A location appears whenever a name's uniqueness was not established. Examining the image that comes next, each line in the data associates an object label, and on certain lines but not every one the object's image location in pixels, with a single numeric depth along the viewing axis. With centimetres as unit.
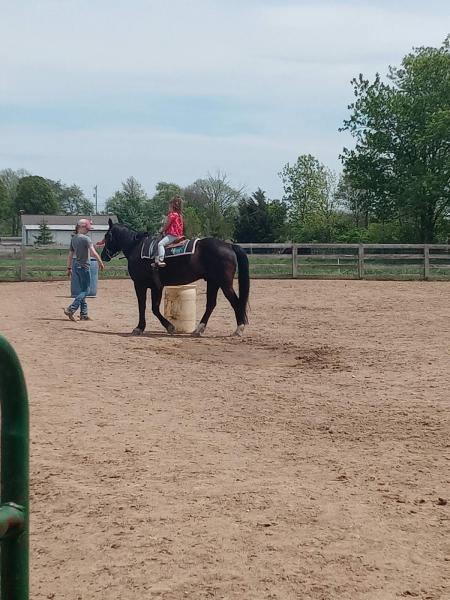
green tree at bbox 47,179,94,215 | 12044
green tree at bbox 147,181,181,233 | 5780
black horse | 1227
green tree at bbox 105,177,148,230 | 5497
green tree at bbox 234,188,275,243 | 5556
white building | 8806
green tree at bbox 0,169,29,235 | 10249
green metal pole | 190
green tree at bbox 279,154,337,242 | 5734
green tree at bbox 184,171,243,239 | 6088
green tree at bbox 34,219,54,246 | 7413
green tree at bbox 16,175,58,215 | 10350
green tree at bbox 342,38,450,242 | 3972
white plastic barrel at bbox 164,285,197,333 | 1266
